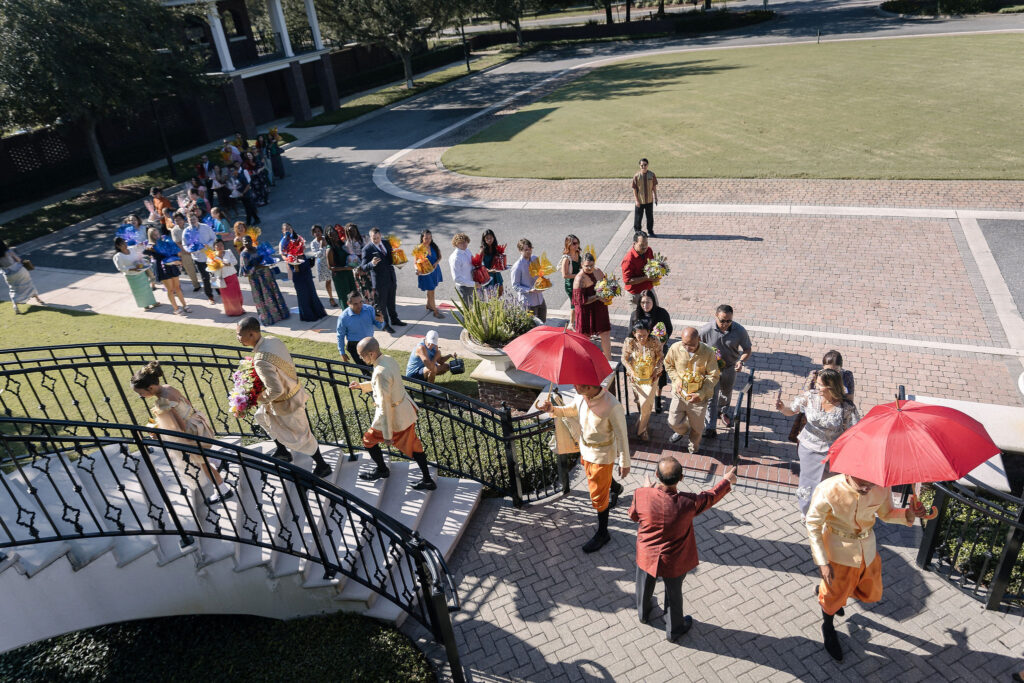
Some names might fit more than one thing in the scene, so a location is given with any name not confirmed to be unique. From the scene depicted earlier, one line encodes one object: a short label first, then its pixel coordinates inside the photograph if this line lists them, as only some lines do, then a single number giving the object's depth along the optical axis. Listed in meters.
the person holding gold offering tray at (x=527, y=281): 10.73
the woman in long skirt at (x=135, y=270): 13.79
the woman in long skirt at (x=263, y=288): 12.37
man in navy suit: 11.63
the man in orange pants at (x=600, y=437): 6.11
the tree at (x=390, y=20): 34.62
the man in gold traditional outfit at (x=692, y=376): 7.52
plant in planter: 9.23
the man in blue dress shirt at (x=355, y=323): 9.57
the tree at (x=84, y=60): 18.73
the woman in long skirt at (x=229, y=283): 12.96
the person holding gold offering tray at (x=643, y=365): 7.88
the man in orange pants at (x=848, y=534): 4.96
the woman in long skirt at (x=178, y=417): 6.30
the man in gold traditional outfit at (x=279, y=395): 6.51
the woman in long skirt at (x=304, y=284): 12.39
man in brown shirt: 14.57
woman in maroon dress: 9.46
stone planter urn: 8.95
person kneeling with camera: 9.62
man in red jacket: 5.09
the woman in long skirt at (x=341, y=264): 12.11
